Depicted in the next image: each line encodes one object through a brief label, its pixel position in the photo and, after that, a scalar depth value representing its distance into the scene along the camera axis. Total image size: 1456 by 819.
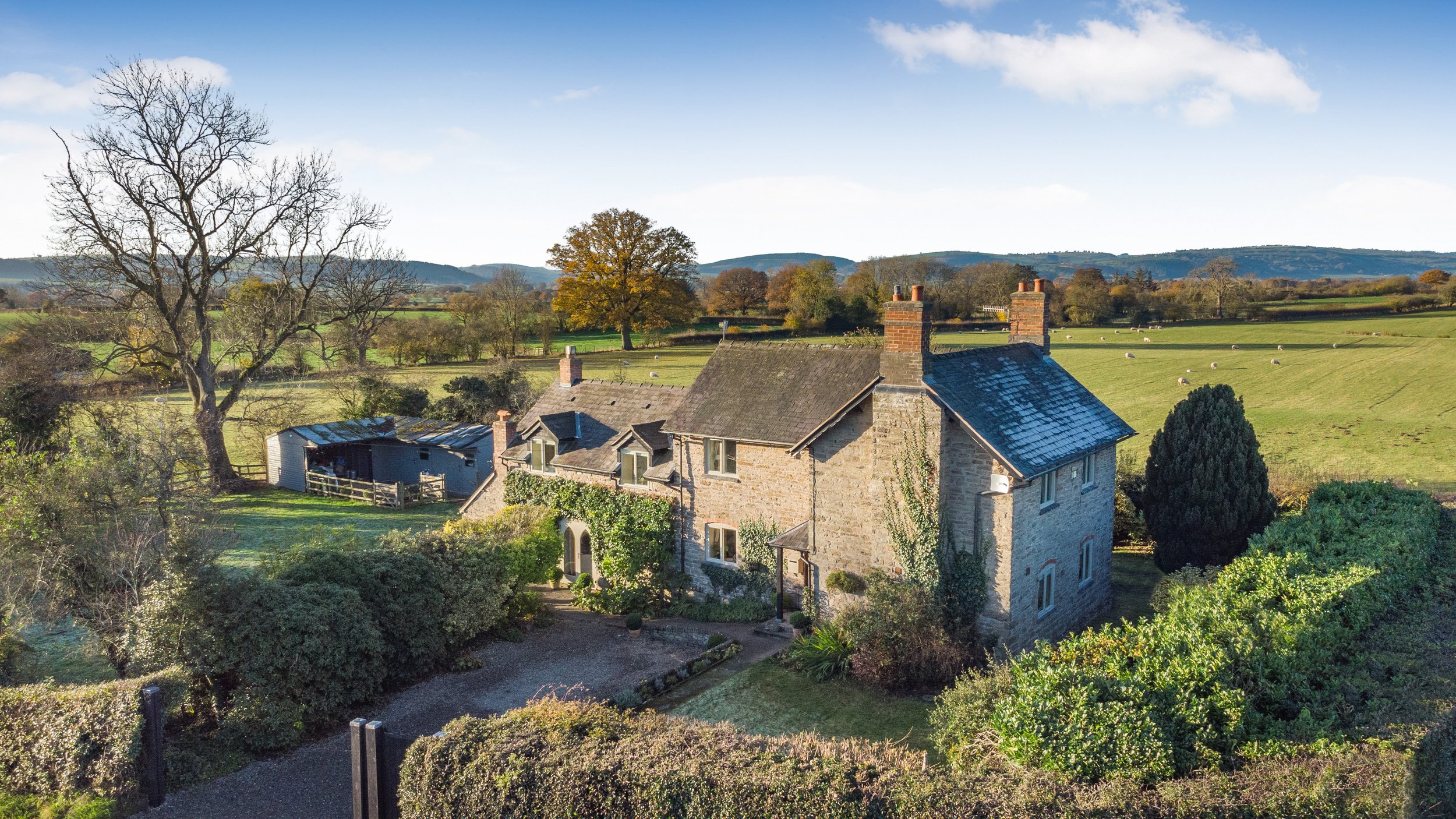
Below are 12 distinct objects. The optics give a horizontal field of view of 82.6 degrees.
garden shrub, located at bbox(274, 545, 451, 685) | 17.95
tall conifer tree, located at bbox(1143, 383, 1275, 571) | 24.42
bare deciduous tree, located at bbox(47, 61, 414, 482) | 36.03
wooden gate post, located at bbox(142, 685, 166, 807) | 13.73
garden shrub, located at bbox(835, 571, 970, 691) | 18.14
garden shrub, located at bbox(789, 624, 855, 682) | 19.20
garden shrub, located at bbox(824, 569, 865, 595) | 20.61
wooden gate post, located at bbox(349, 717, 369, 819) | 12.47
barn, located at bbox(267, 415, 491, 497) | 40.06
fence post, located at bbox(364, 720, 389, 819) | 12.33
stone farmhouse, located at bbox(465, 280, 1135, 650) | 19.23
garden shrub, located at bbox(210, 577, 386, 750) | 15.50
